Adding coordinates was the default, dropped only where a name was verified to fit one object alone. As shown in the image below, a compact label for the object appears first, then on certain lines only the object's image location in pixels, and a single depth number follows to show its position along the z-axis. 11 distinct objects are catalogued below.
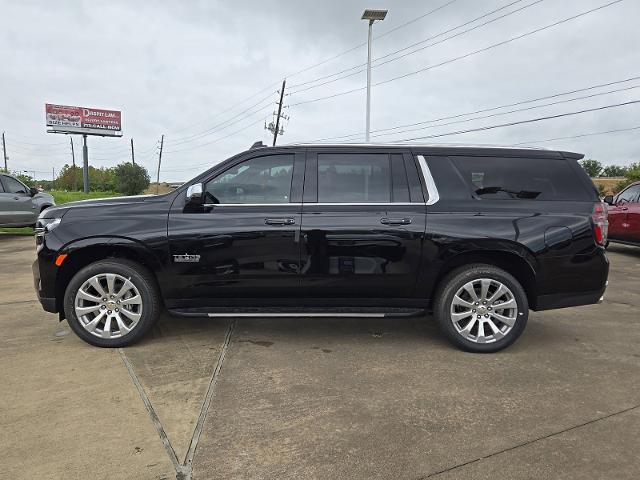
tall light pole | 17.48
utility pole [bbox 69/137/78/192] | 93.47
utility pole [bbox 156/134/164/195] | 76.14
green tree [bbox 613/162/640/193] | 29.62
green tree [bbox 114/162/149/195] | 76.06
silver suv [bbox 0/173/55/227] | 11.91
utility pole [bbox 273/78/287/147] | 36.39
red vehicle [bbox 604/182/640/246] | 9.43
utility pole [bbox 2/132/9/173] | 81.30
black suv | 3.96
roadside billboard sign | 58.78
